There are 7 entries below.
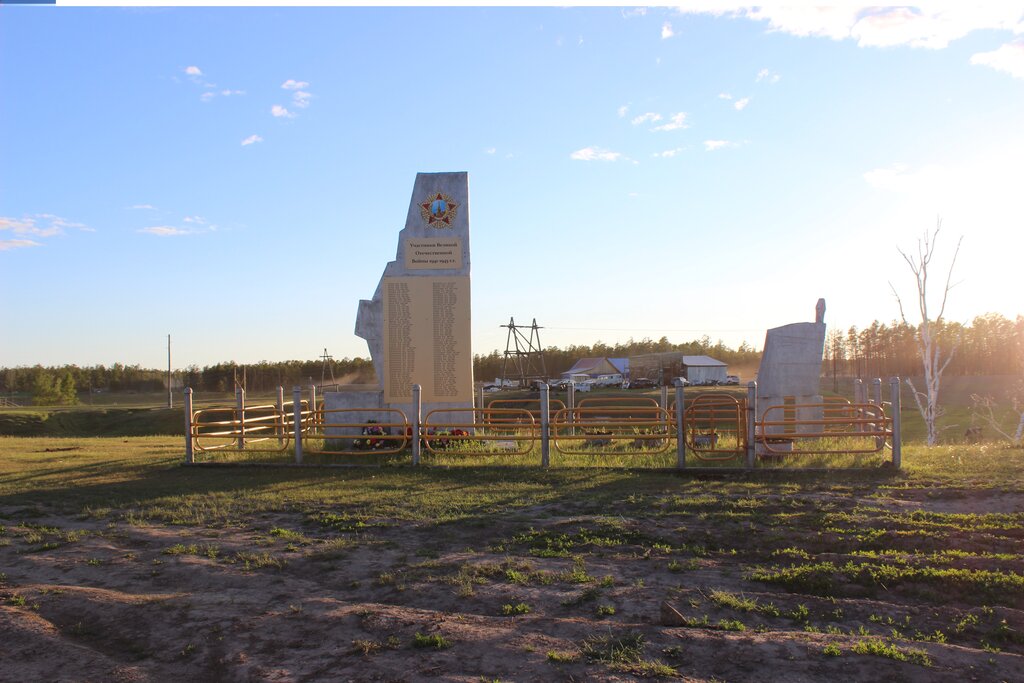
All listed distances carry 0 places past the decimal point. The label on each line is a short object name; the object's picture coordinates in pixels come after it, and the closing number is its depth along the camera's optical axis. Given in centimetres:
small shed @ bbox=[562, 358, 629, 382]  7019
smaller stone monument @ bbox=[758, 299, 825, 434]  1321
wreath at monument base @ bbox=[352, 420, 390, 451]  1347
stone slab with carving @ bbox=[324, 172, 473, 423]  1395
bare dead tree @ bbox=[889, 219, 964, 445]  1934
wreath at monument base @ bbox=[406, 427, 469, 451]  1287
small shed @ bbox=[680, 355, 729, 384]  6266
